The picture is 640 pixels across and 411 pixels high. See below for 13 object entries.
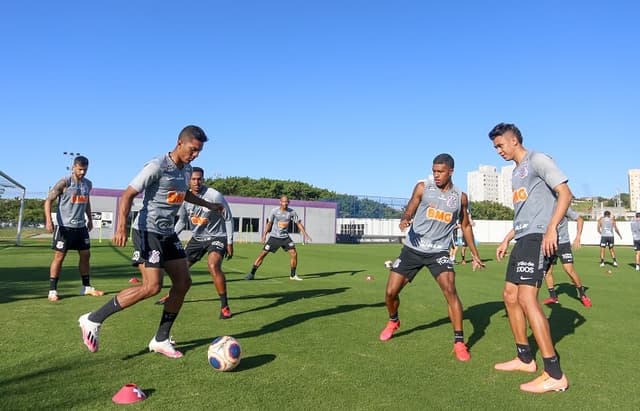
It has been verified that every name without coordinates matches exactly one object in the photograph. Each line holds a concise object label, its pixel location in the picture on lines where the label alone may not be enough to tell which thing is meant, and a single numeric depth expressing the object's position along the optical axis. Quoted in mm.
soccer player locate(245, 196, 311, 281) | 12500
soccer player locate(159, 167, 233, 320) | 7111
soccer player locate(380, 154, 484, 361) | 5629
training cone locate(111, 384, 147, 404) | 3412
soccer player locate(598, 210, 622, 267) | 20578
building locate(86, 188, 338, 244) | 42219
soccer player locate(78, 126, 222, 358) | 4656
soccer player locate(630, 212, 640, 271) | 18531
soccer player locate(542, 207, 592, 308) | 9133
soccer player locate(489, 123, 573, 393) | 4164
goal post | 24000
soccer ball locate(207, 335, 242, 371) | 4242
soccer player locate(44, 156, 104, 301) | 8211
